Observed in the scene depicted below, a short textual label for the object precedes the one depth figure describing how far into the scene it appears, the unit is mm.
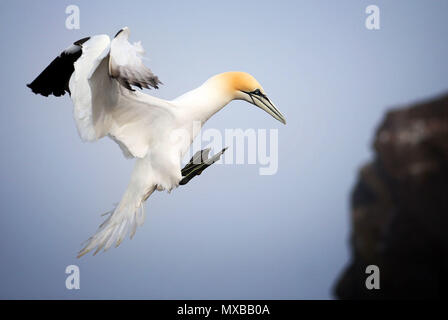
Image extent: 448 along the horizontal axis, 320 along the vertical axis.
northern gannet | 5031
